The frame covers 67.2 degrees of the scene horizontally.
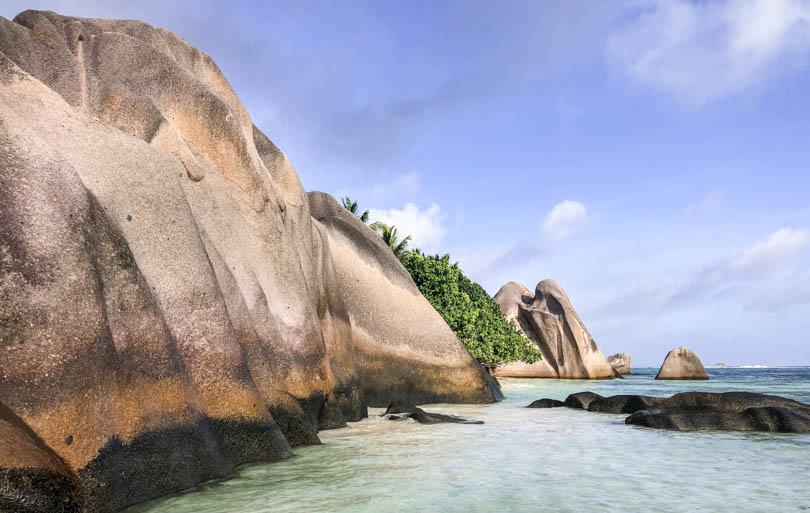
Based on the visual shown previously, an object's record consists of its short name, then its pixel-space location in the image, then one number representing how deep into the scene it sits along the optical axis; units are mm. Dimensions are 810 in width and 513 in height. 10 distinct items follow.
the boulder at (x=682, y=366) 45375
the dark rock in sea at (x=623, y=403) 13320
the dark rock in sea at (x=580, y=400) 15279
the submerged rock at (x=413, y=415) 10930
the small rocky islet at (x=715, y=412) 10188
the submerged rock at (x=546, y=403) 15511
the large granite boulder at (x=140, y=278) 4207
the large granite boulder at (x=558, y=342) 43188
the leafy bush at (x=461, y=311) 23188
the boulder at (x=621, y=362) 59750
